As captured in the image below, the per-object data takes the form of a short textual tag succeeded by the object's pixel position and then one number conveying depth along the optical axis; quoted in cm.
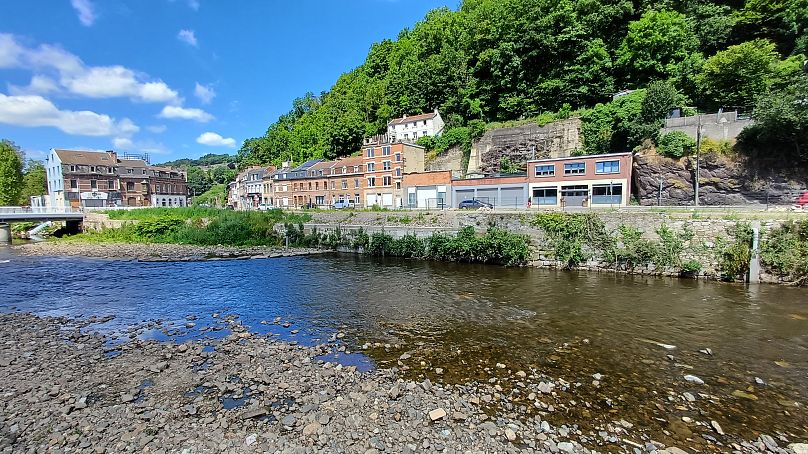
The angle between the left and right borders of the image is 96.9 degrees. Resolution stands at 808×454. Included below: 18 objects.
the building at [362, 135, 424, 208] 5031
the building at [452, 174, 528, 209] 4094
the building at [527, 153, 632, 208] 3600
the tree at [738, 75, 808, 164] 2641
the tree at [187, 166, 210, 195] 11606
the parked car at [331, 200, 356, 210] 5363
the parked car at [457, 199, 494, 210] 3876
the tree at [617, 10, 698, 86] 4094
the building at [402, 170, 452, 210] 4481
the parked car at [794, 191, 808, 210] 2338
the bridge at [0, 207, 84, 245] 4116
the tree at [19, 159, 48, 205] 7225
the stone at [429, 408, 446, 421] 727
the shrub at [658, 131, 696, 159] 3250
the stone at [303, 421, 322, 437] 680
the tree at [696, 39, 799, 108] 3472
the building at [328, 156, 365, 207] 5480
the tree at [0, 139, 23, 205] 5906
